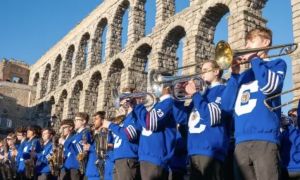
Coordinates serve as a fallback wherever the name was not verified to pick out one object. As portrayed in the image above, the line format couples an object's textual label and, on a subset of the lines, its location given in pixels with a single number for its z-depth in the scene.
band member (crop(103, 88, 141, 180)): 5.91
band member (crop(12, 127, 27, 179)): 9.77
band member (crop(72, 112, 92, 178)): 7.61
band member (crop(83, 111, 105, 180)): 7.03
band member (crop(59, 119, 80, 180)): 8.07
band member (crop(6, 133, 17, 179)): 10.37
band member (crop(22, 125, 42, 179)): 9.12
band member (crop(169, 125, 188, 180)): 5.73
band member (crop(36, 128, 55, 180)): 8.88
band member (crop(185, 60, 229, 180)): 4.64
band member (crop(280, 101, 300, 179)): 5.29
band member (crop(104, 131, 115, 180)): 6.80
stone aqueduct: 15.77
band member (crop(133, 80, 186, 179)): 5.30
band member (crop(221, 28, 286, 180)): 3.78
